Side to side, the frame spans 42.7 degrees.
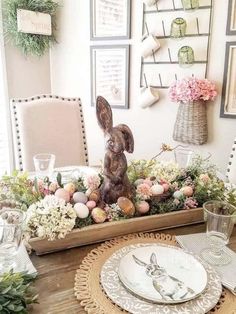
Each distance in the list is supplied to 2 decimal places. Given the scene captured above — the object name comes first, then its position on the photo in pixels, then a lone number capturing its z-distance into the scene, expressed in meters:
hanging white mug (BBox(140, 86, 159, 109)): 2.31
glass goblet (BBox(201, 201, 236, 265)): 0.87
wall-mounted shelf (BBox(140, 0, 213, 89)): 2.08
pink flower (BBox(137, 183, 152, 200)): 1.05
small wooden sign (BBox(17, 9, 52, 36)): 2.30
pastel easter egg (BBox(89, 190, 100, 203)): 1.00
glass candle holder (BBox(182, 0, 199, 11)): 2.02
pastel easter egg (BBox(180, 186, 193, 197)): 1.11
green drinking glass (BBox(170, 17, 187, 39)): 2.09
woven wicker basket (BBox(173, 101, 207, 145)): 2.08
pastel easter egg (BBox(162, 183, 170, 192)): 1.11
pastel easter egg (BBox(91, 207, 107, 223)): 0.95
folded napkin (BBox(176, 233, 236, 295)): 0.76
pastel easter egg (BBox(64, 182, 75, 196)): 1.02
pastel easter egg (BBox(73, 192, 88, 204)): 0.98
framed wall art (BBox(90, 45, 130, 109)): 2.46
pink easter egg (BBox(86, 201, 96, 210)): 0.98
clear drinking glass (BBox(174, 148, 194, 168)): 1.34
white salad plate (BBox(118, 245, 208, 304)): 0.70
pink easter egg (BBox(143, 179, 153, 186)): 1.11
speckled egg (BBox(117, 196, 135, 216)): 0.97
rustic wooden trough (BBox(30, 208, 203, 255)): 0.88
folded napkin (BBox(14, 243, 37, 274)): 0.79
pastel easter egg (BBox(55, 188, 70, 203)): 0.98
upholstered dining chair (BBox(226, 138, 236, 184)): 1.71
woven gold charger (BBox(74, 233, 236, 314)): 0.67
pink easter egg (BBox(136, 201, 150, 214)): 1.02
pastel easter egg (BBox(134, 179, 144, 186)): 1.12
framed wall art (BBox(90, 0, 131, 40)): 2.38
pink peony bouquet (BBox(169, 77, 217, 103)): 2.02
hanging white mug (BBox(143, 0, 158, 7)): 2.18
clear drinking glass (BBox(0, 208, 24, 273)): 0.79
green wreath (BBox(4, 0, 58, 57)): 2.31
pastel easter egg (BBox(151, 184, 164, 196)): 1.07
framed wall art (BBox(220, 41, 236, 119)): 2.01
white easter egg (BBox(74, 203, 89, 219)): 0.93
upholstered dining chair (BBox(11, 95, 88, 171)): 1.80
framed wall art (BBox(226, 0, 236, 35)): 1.96
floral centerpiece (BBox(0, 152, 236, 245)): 0.86
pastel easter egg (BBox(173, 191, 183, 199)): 1.09
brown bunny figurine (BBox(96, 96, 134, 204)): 0.96
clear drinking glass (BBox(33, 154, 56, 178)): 1.29
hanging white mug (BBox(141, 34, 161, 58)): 2.22
